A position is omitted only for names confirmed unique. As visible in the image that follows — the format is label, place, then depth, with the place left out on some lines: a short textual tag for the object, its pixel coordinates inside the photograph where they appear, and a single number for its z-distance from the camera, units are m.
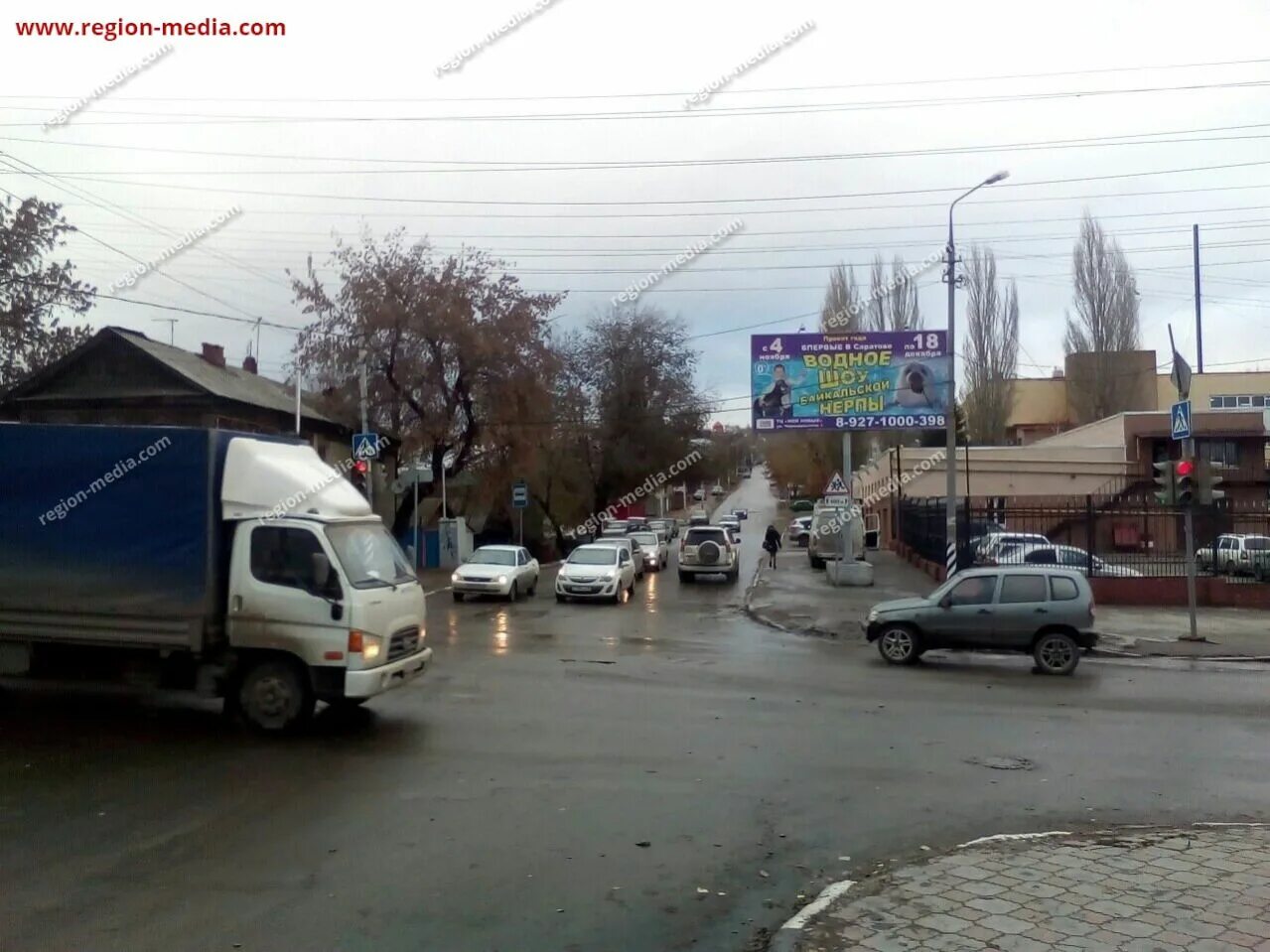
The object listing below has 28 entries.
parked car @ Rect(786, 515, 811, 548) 59.65
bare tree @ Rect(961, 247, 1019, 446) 60.12
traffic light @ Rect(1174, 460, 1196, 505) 19.31
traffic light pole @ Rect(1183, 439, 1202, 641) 19.88
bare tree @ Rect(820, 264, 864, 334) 57.22
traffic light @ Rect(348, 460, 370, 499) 27.97
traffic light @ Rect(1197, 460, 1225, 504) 19.30
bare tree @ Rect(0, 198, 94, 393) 27.31
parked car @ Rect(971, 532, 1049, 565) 27.39
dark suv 15.82
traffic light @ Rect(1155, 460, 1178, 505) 19.62
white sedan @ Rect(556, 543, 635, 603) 26.61
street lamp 24.95
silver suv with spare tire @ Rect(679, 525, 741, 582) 34.22
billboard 29.64
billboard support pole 30.74
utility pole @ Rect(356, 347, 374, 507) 31.64
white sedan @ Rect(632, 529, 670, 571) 40.50
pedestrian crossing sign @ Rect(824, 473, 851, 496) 31.12
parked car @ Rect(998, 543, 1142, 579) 25.91
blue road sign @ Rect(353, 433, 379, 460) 27.45
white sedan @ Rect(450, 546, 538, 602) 26.58
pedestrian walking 42.22
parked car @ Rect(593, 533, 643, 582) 30.73
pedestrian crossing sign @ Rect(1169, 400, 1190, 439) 19.62
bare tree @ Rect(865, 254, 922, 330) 56.53
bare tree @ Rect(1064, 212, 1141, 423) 58.50
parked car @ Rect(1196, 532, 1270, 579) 25.74
